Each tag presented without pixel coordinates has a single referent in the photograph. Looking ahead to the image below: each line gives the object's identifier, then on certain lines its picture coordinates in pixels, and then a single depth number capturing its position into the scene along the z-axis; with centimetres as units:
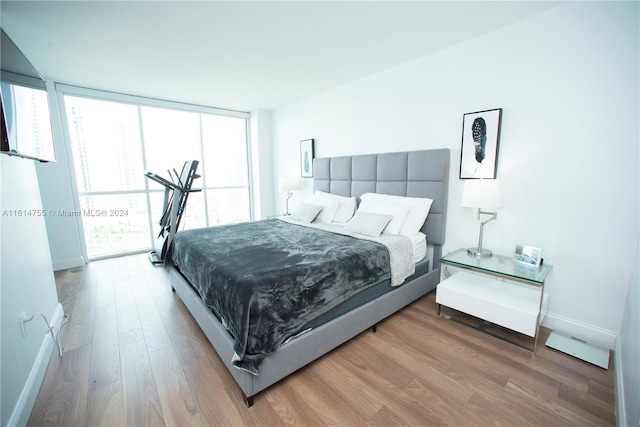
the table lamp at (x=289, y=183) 452
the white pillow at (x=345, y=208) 340
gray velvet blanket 146
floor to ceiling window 393
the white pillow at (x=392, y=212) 273
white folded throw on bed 232
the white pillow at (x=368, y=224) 260
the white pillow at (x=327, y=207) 350
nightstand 191
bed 158
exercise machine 362
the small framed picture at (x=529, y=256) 208
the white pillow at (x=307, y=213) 344
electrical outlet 154
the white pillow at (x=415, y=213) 274
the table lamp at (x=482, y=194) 218
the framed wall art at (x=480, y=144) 237
